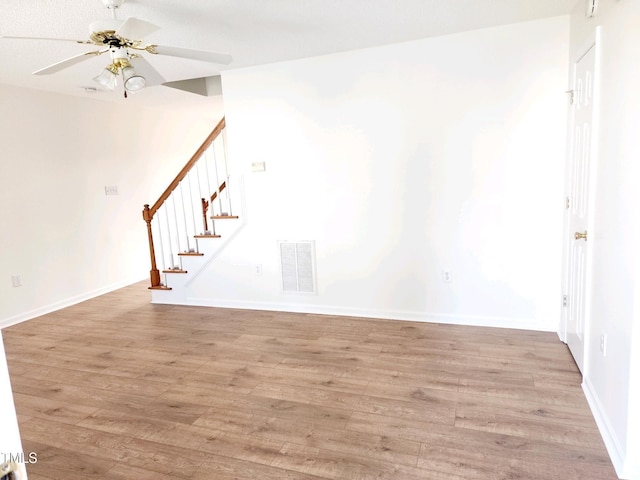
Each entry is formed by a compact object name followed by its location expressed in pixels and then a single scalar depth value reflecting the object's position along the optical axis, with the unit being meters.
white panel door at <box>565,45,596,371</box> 2.61
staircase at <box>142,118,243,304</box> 4.55
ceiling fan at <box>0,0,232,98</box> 2.26
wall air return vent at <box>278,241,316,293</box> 4.26
